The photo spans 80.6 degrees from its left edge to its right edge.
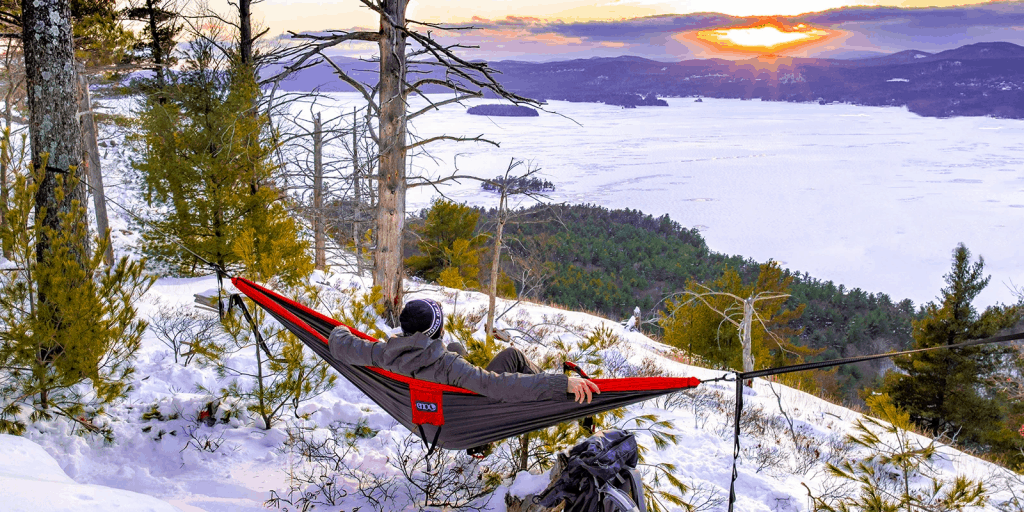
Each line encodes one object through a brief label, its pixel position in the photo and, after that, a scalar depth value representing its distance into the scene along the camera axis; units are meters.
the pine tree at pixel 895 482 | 2.89
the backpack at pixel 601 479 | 2.49
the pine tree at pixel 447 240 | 19.17
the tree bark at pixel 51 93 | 3.83
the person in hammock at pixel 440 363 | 2.55
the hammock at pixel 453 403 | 2.61
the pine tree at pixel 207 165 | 7.84
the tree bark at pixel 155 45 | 11.61
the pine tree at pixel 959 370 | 14.45
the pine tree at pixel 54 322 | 3.01
